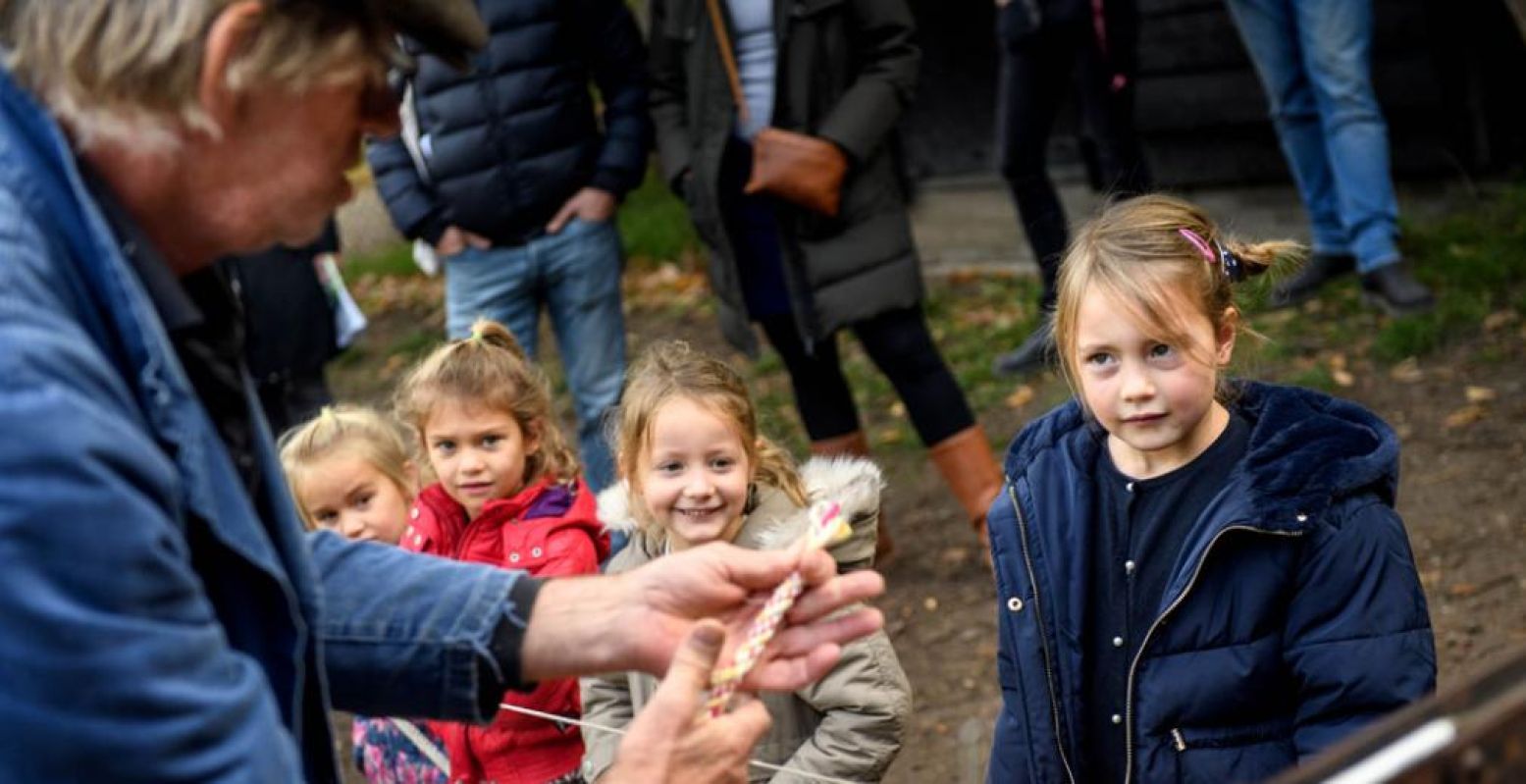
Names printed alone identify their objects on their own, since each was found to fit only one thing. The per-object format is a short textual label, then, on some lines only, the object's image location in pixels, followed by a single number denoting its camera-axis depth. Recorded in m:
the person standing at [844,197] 5.28
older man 1.67
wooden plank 1.35
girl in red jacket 3.80
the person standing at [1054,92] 6.34
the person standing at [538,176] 5.50
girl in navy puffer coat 2.78
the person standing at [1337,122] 6.34
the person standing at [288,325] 6.09
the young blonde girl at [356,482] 4.19
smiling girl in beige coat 3.33
